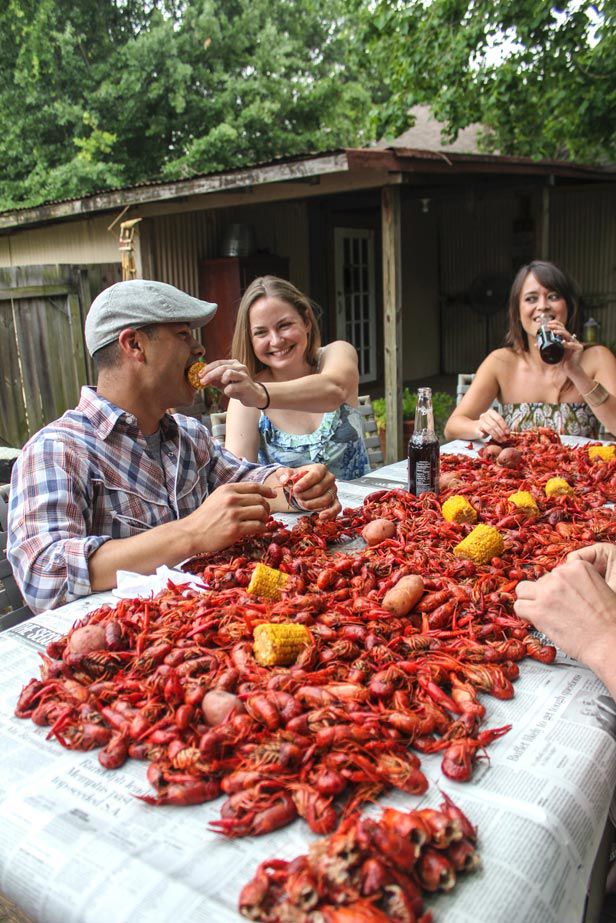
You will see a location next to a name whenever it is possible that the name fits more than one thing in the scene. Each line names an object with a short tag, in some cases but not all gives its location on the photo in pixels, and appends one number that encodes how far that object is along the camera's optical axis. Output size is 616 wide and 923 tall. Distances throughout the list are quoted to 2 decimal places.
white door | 12.66
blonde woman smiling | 3.65
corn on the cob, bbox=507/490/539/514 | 2.48
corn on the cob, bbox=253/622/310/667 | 1.47
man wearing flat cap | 2.09
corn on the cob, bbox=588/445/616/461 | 3.35
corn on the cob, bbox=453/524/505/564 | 2.07
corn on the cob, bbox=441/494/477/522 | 2.44
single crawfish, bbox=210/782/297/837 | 1.10
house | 7.59
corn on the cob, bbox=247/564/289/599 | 1.84
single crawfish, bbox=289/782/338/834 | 1.09
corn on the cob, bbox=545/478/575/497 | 2.75
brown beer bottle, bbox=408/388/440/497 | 2.80
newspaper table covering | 1.01
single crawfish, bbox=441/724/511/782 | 1.21
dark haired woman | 4.29
